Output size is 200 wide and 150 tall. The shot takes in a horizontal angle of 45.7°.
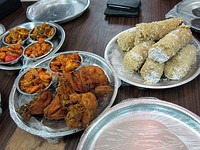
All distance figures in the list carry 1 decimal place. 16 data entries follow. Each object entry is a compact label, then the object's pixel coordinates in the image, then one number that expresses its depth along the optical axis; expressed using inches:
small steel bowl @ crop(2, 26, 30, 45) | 36.1
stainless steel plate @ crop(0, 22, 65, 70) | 32.2
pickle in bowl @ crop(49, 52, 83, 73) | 28.7
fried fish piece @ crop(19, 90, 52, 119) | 24.0
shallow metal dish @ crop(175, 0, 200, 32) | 34.5
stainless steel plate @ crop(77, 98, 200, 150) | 21.5
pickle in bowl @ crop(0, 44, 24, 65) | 32.7
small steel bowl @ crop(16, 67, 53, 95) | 27.3
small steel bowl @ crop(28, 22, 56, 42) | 35.8
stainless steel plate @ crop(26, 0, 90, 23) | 42.7
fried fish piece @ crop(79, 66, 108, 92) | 24.9
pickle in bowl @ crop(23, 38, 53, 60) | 32.7
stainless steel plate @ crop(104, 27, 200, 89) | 25.7
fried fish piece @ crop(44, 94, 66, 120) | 23.0
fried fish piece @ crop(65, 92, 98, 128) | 21.6
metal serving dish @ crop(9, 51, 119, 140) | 22.9
